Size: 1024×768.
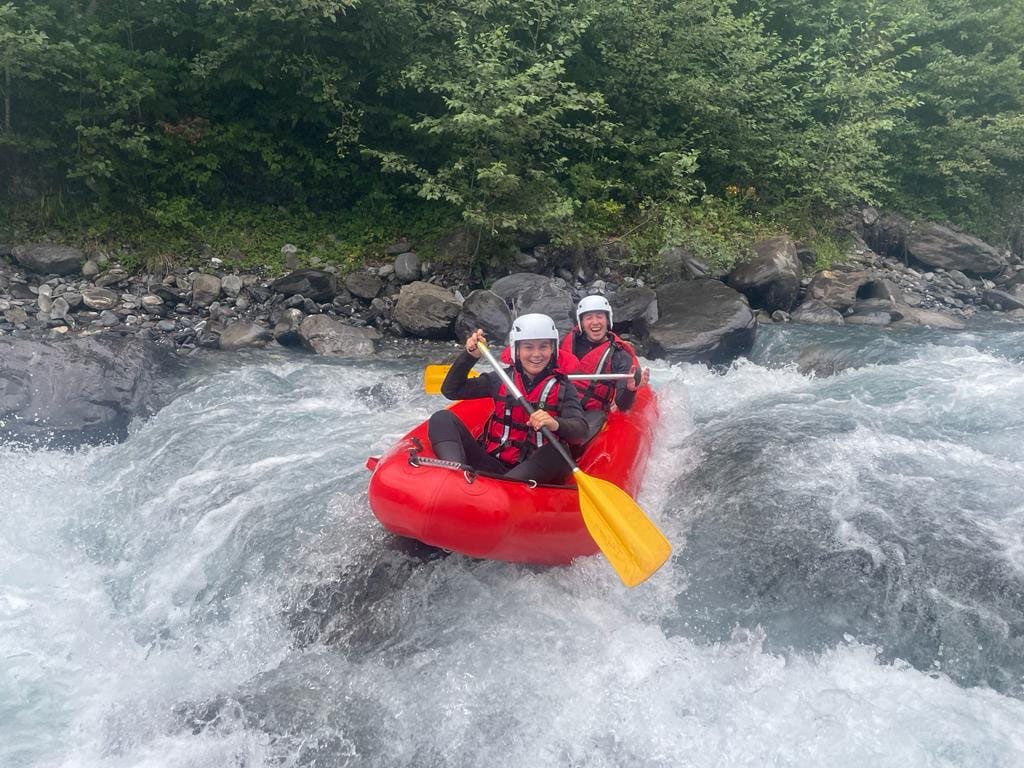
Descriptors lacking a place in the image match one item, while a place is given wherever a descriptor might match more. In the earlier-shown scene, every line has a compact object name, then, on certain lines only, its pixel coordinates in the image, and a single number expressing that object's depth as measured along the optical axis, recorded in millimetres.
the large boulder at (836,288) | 8719
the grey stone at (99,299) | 7246
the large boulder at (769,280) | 8539
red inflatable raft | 3301
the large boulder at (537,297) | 7676
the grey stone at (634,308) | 7820
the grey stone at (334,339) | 7207
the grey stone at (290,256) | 8398
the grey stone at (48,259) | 7508
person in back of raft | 4750
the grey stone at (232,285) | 7828
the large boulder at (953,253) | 10609
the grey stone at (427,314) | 7645
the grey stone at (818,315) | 8453
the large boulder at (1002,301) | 9750
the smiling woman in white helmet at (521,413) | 3723
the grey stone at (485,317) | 7469
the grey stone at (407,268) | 8414
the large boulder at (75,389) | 5105
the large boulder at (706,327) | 7184
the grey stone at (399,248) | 8727
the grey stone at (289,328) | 7336
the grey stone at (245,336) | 7125
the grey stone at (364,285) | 8094
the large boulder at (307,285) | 7910
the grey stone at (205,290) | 7656
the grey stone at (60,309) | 7012
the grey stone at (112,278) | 7566
